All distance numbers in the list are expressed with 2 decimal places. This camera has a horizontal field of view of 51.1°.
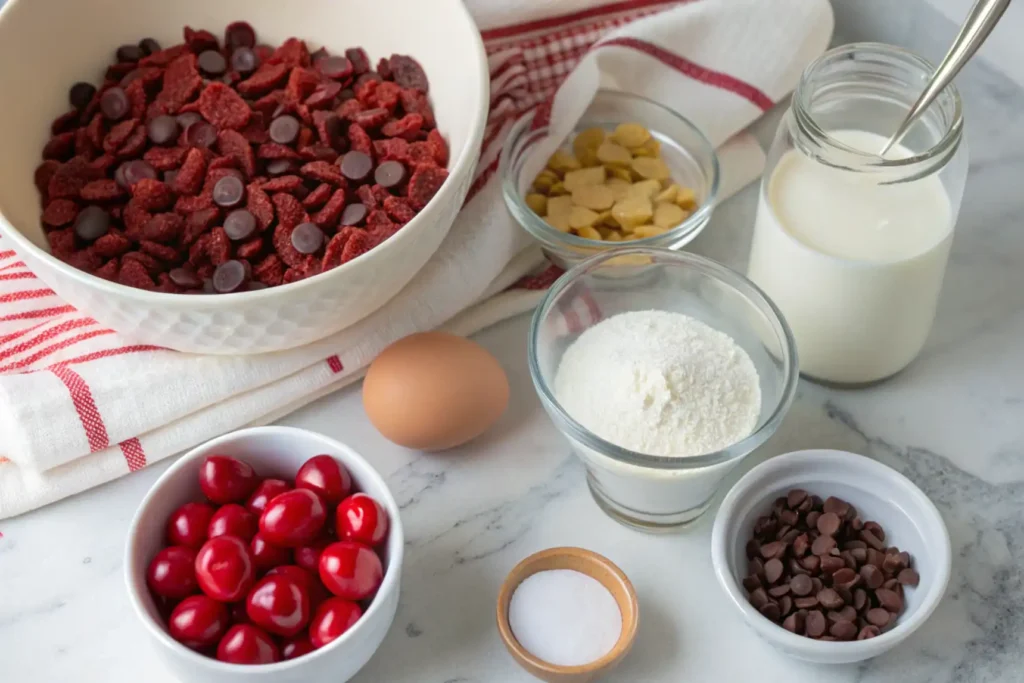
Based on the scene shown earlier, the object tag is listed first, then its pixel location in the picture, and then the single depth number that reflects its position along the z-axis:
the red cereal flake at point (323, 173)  1.22
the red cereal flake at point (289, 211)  1.19
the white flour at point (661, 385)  1.04
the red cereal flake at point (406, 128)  1.25
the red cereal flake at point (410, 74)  1.32
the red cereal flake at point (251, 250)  1.16
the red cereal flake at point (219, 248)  1.16
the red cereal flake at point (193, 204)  1.20
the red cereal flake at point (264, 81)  1.30
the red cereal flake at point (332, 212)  1.19
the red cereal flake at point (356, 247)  1.13
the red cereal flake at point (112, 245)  1.15
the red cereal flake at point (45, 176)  1.21
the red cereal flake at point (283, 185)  1.20
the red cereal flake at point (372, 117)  1.26
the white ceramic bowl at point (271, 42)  1.06
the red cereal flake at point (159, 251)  1.15
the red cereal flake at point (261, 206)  1.18
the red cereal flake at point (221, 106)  1.26
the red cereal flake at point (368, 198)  1.20
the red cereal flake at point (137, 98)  1.28
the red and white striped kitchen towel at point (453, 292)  1.12
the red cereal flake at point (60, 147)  1.23
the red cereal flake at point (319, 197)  1.20
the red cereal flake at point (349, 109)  1.28
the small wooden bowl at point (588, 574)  0.97
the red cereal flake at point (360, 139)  1.25
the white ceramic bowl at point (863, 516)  0.95
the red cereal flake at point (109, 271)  1.14
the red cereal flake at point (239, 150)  1.23
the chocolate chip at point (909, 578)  0.99
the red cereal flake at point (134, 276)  1.13
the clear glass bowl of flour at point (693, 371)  1.00
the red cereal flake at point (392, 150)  1.23
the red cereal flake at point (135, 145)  1.24
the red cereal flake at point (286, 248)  1.17
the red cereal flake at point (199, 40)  1.34
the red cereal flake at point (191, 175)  1.21
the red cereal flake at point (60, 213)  1.17
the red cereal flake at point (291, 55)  1.34
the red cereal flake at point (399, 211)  1.18
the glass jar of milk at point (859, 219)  1.09
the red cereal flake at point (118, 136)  1.24
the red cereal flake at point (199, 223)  1.18
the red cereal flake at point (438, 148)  1.24
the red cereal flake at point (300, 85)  1.29
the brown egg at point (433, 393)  1.10
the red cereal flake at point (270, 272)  1.17
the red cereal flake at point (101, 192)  1.20
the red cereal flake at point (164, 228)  1.16
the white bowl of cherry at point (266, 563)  0.91
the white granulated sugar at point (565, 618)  1.00
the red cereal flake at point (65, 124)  1.26
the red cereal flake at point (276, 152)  1.24
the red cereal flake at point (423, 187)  1.19
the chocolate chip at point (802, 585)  0.98
